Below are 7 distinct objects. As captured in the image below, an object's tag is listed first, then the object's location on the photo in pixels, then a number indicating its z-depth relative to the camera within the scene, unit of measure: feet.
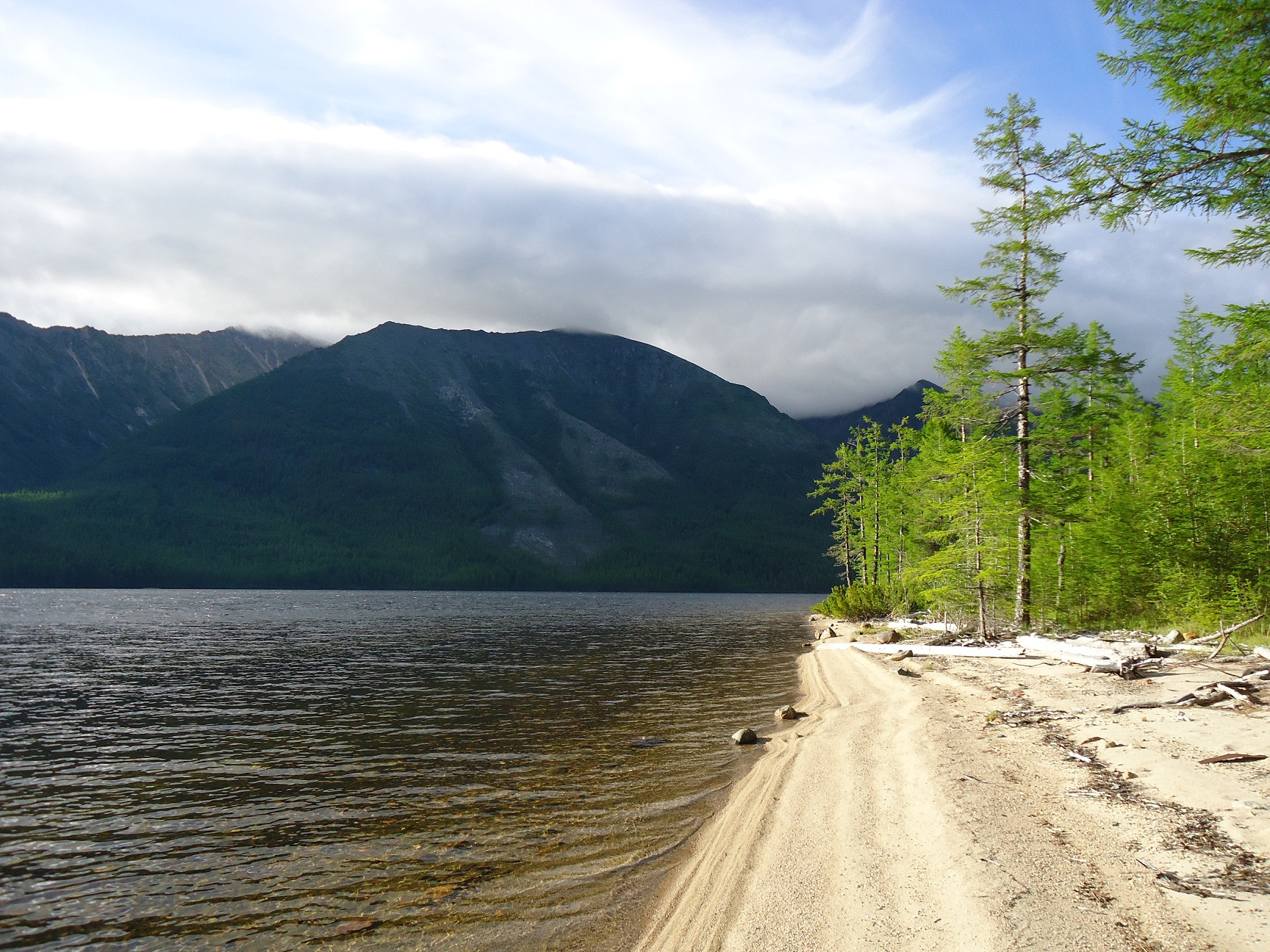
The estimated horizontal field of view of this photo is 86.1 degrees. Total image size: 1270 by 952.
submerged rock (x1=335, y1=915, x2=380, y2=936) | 30.12
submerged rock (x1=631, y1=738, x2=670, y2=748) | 62.99
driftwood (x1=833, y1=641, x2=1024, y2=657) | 87.25
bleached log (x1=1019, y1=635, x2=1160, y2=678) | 61.11
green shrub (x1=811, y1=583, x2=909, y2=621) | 177.17
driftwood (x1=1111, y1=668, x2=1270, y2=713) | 44.70
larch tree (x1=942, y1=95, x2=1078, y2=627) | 92.32
